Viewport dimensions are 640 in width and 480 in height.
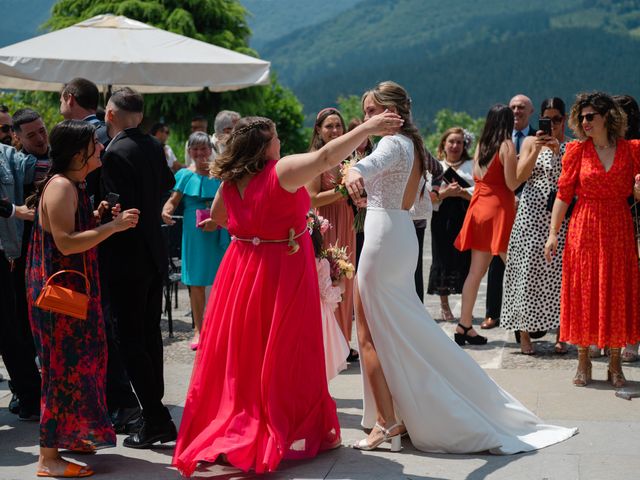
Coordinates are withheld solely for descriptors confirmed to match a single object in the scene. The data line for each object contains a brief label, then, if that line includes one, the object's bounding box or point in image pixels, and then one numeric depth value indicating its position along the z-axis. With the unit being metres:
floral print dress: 5.26
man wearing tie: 9.31
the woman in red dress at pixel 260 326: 5.25
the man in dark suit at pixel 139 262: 5.69
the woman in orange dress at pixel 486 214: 8.57
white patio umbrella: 10.04
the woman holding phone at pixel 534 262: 8.26
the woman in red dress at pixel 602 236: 6.95
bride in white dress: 5.59
